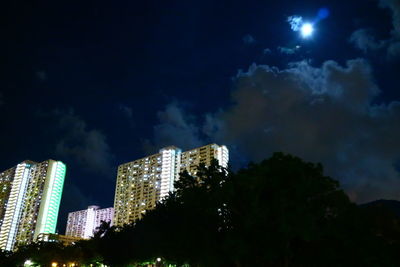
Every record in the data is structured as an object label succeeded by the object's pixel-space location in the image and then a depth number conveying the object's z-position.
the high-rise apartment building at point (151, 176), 136.00
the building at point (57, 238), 127.88
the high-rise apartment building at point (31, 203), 148.38
